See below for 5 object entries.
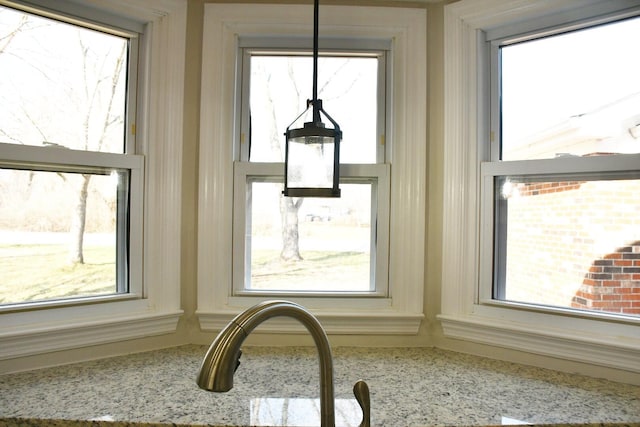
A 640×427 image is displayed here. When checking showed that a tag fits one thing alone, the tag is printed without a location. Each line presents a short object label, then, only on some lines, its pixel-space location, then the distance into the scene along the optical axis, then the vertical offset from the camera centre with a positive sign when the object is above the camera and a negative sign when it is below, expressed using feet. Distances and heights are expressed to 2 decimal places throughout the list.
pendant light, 4.77 +0.58
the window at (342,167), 5.82 +0.66
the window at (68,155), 5.05 +0.69
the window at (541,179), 4.98 +0.49
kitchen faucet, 2.51 -0.82
